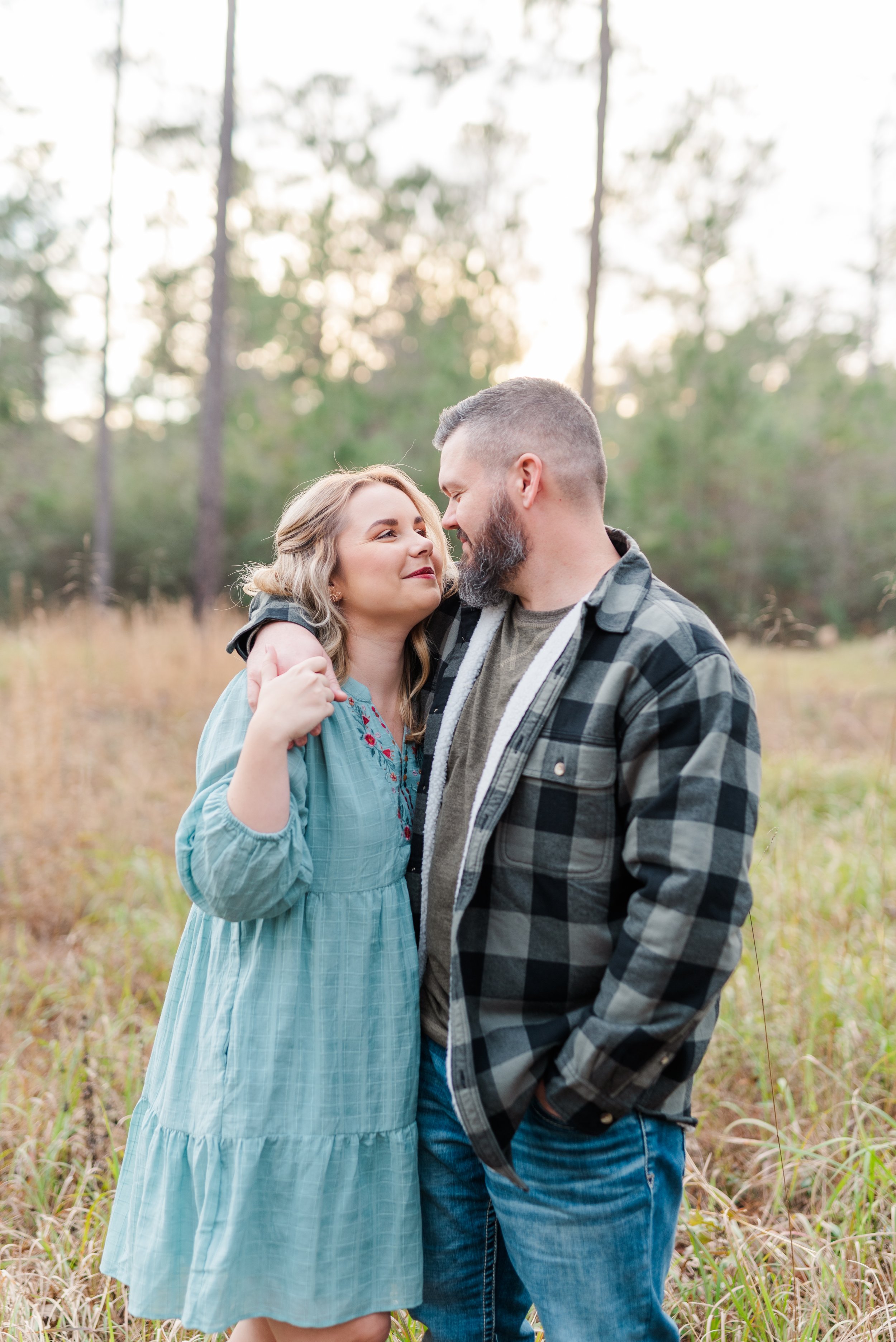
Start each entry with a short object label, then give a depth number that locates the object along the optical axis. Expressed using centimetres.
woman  154
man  139
